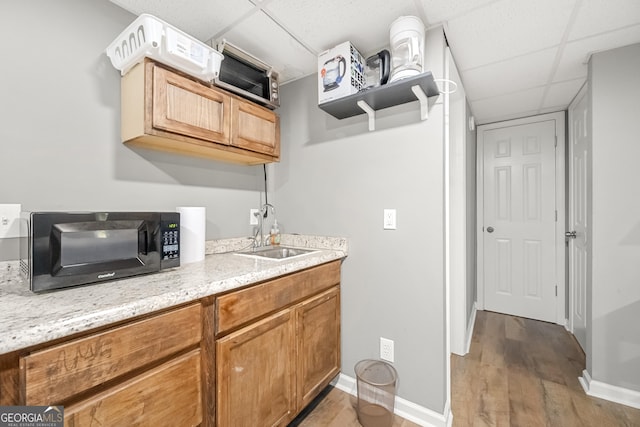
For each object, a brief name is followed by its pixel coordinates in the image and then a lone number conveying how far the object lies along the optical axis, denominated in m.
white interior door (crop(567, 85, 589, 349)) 2.28
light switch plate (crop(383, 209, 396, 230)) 1.69
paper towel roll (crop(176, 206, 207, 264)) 1.45
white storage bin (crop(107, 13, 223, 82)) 1.18
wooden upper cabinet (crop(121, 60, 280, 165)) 1.27
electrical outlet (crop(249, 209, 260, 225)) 2.09
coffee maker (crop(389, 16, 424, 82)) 1.42
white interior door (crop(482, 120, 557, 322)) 2.93
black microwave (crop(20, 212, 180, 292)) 0.87
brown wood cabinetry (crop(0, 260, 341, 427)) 0.70
